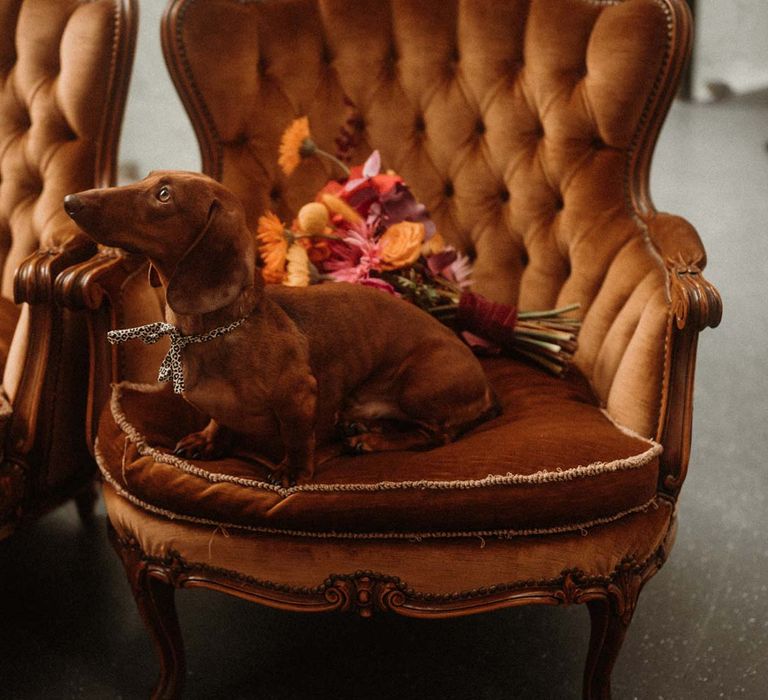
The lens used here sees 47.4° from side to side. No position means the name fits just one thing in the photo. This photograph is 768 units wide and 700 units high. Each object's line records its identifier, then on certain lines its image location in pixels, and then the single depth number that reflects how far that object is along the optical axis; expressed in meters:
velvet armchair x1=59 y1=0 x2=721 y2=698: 1.31
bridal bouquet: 1.67
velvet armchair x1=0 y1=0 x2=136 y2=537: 1.62
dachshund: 1.14
